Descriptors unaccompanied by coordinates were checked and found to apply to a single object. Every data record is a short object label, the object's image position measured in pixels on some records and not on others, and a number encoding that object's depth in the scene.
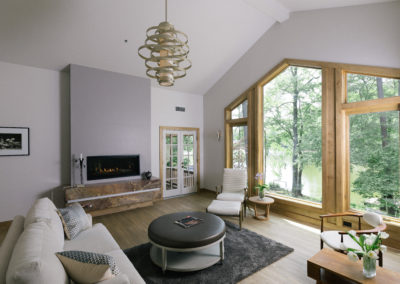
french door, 6.19
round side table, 4.28
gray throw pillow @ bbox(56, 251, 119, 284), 1.57
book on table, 2.89
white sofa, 1.28
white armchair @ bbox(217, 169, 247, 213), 4.91
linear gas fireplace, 4.76
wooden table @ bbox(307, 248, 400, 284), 1.88
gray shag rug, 2.47
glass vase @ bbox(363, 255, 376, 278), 1.86
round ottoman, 2.50
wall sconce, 6.30
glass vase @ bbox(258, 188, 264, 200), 4.46
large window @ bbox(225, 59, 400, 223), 3.41
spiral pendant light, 2.06
